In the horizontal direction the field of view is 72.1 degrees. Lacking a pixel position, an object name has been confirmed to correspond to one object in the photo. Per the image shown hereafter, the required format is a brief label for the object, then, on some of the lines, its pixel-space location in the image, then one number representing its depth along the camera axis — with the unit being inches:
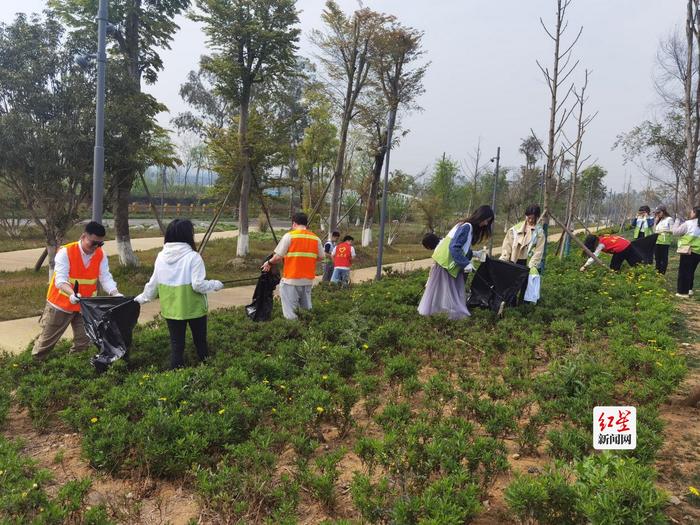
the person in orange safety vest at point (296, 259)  235.5
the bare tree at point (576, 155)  499.0
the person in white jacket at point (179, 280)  172.9
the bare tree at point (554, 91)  404.5
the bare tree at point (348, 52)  607.2
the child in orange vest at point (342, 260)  396.2
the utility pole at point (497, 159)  637.9
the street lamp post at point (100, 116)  266.1
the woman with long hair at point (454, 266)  231.8
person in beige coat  260.4
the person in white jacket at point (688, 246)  306.3
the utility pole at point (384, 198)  406.6
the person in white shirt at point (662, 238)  394.9
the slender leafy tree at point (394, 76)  708.7
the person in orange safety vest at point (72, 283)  183.2
